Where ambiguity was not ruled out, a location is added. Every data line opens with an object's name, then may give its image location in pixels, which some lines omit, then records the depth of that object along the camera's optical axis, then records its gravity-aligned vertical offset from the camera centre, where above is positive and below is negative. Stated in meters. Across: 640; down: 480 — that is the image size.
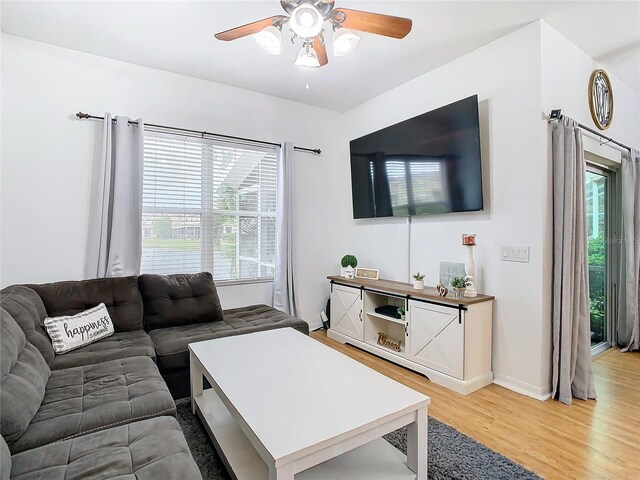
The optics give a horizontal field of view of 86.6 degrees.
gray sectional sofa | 1.18 -0.73
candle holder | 2.72 -0.19
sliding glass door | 3.29 -0.10
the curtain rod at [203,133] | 2.90 +1.11
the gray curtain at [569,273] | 2.41 -0.21
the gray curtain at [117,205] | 2.90 +0.32
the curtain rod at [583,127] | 2.46 +0.93
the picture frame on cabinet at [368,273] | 3.75 -0.34
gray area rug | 1.64 -1.11
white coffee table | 1.24 -0.70
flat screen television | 2.79 +0.74
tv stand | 2.57 -0.76
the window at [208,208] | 3.25 +0.36
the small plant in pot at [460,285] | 2.70 -0.33
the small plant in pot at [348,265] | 3.88 -0.25
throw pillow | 2.19 -0.59
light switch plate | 2.55 -0.08
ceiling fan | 1.73 +1.22
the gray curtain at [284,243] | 3.74 +0.00
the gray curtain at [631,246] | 3.31 -0.02
